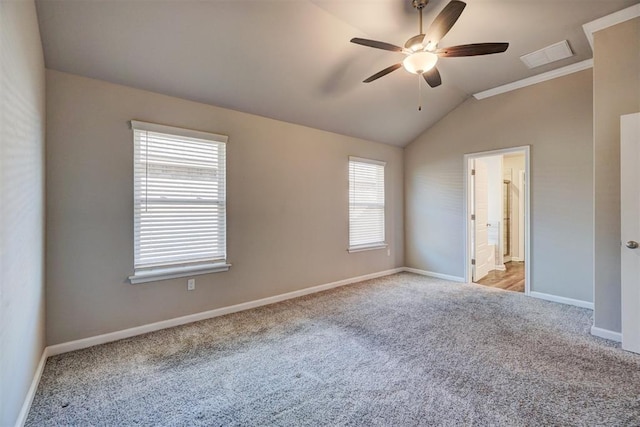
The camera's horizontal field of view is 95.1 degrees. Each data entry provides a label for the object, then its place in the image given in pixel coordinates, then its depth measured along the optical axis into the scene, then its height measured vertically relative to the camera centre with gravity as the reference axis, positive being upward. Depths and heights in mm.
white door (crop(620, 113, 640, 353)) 2529 -113
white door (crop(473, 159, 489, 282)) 4996 -121
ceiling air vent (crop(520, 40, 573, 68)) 3314 +1899
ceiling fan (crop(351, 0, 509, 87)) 2154 +1296
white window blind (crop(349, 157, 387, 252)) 4965 +173
